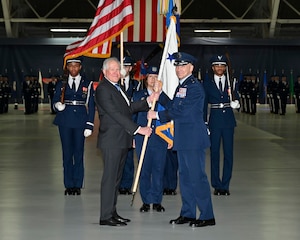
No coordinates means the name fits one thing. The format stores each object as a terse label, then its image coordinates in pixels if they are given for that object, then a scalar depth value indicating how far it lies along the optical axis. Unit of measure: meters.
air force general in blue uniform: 7.78
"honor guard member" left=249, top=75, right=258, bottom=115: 33.28
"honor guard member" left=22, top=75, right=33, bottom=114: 32.97
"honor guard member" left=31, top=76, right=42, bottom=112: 34.50
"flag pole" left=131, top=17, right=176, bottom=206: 8.20
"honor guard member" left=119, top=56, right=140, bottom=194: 10.20
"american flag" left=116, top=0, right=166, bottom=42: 24.34
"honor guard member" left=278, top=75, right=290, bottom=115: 33.06
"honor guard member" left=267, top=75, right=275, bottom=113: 34.37
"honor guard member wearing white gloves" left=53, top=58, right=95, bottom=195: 10.11
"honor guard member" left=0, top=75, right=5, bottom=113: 33.28
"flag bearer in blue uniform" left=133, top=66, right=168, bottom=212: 8.91
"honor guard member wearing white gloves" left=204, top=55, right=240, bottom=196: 10.16
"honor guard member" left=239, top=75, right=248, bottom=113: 34.76
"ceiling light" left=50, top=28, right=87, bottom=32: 40.81
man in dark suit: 7.91
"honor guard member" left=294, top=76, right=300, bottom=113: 34.87
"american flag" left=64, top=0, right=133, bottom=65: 9.59
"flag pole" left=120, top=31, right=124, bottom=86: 9.05
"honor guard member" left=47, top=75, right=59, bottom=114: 34.22
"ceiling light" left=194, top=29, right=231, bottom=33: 41.28
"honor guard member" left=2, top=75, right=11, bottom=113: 34.00
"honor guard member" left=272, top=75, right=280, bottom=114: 33.53
